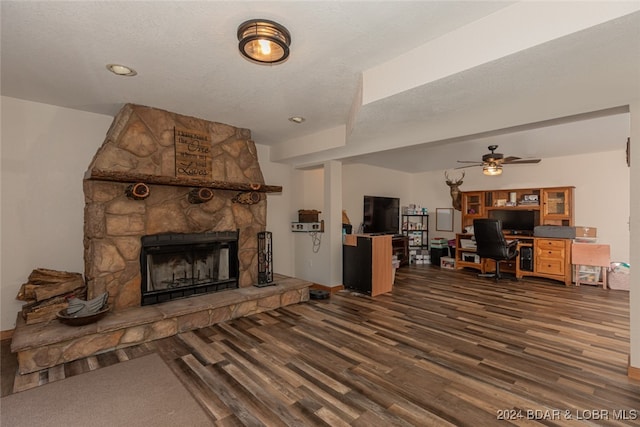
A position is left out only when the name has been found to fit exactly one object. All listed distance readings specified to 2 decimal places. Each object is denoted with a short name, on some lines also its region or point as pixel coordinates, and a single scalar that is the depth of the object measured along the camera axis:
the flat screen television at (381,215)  6.53
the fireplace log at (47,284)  2.90
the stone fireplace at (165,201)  3.11
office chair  5.51
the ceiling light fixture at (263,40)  1.81
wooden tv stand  4.52
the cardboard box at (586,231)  5.52
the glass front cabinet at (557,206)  5.68
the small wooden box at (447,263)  6.75
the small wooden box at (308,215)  5.11
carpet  1.84
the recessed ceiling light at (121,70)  2.38
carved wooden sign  3.57
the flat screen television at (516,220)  6.14
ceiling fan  4.61
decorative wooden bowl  2.65
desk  5.32
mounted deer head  6.79
